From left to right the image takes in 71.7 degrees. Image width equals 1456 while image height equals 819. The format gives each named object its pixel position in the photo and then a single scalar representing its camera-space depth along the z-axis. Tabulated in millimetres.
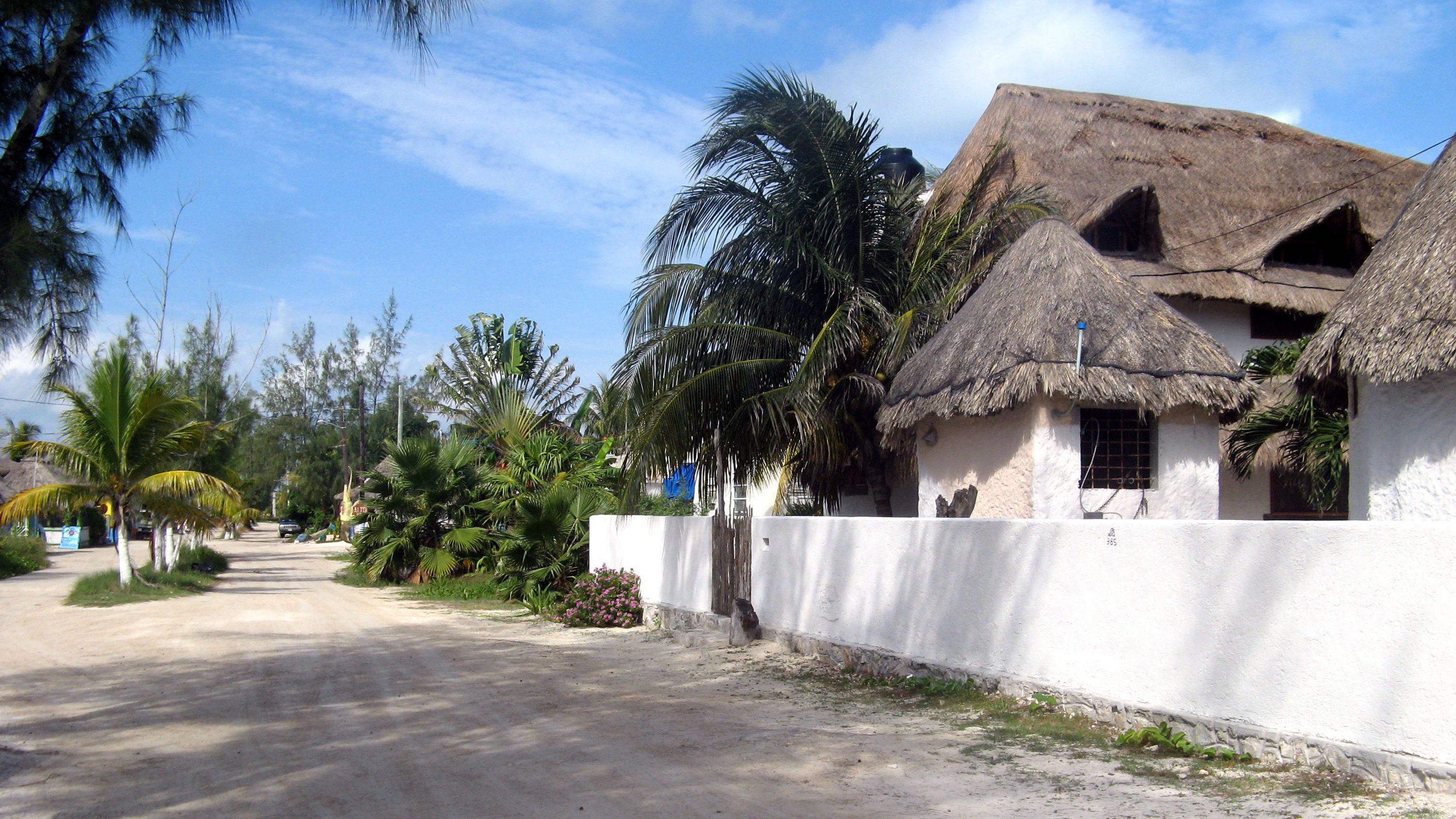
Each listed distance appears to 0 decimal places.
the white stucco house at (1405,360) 8594
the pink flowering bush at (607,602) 15586
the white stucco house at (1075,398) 10773
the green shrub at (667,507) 20531
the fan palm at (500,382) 23625
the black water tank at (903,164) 19247
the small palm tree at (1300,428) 11219
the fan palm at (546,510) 18344
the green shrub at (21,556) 26641
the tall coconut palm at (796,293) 14234
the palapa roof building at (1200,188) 15164
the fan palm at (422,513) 23344
